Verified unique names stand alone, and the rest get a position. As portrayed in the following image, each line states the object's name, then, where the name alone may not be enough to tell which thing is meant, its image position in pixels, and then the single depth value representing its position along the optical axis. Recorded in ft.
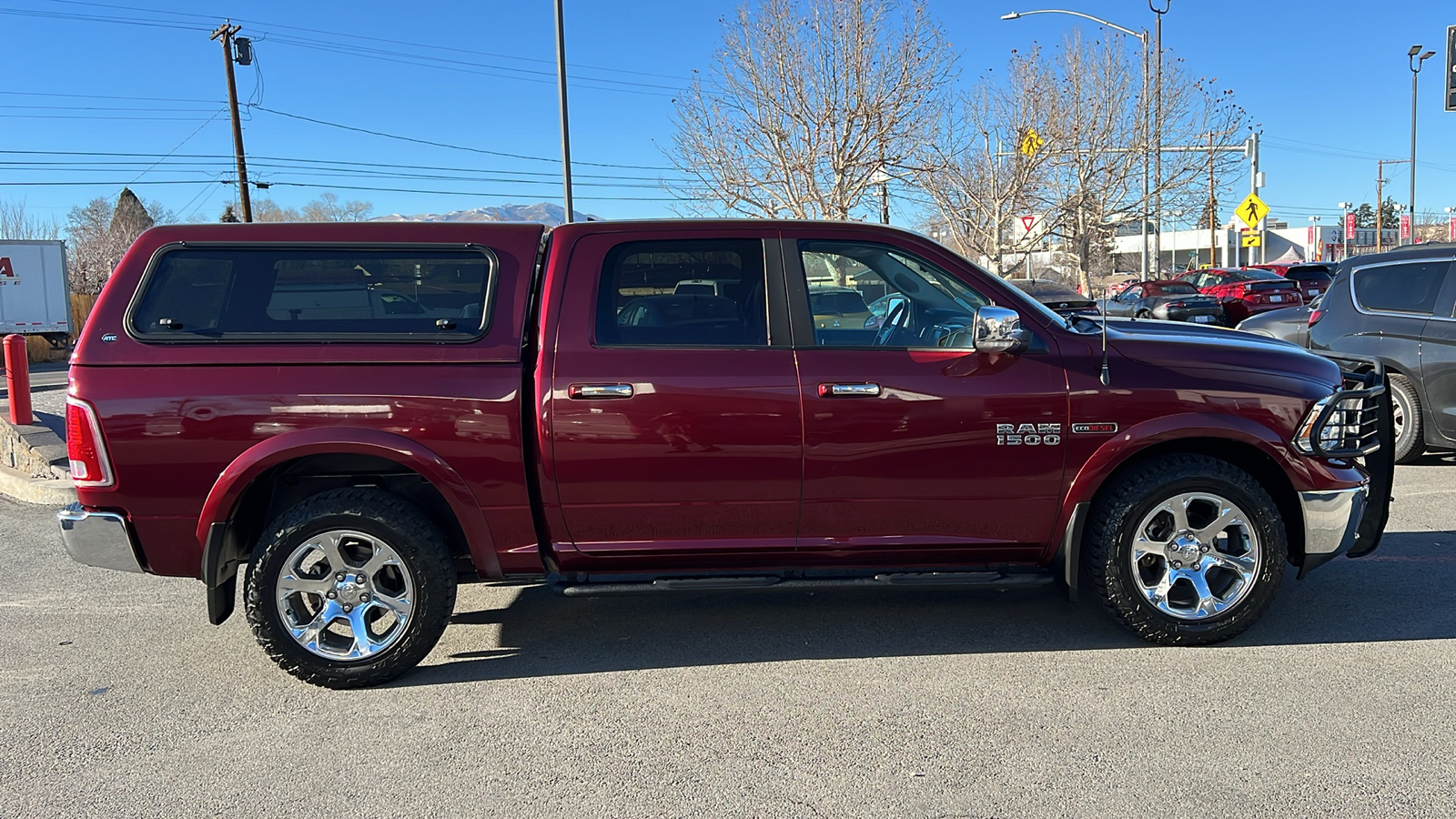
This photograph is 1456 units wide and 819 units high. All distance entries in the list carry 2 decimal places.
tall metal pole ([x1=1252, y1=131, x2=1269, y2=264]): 115.40
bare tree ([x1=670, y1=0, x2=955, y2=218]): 71.77
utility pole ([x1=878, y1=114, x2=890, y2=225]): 78.80
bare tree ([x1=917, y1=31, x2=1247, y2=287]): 93.25
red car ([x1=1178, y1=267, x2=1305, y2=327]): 70.85
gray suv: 25.29
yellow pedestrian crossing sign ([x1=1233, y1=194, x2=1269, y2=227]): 96.63
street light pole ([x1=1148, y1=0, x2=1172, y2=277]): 88.12
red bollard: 30.73
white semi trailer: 95.71
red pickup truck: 13.19
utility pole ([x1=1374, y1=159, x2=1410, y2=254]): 256.89
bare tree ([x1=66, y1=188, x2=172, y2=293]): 178.09
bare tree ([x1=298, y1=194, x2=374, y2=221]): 203.21
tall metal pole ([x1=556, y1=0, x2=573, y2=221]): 57.00
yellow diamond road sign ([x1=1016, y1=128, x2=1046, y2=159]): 83.66
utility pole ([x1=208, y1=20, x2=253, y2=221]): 107.65
